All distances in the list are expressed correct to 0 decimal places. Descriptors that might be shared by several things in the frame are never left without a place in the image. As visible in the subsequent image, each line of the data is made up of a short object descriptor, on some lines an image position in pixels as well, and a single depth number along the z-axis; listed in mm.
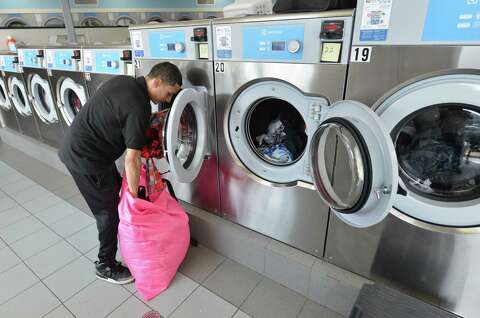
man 1492
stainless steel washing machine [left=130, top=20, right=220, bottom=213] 1610
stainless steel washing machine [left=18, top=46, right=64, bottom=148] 3135
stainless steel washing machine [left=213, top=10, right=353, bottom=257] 1292
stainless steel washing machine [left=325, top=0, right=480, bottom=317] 1015
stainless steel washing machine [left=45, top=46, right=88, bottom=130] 2641
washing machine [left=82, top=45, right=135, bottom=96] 2195
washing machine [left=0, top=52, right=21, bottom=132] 4000
